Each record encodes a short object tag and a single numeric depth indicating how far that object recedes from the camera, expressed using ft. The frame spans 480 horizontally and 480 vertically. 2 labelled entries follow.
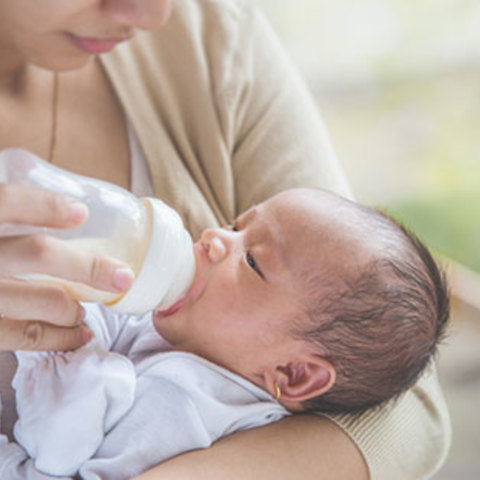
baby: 1.97
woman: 2.09
